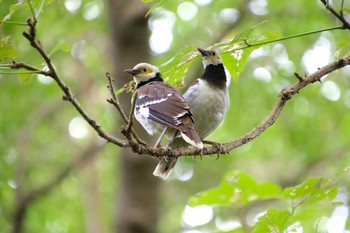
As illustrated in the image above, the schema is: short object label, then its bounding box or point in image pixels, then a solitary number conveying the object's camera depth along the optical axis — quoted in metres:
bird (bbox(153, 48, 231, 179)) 8.92
